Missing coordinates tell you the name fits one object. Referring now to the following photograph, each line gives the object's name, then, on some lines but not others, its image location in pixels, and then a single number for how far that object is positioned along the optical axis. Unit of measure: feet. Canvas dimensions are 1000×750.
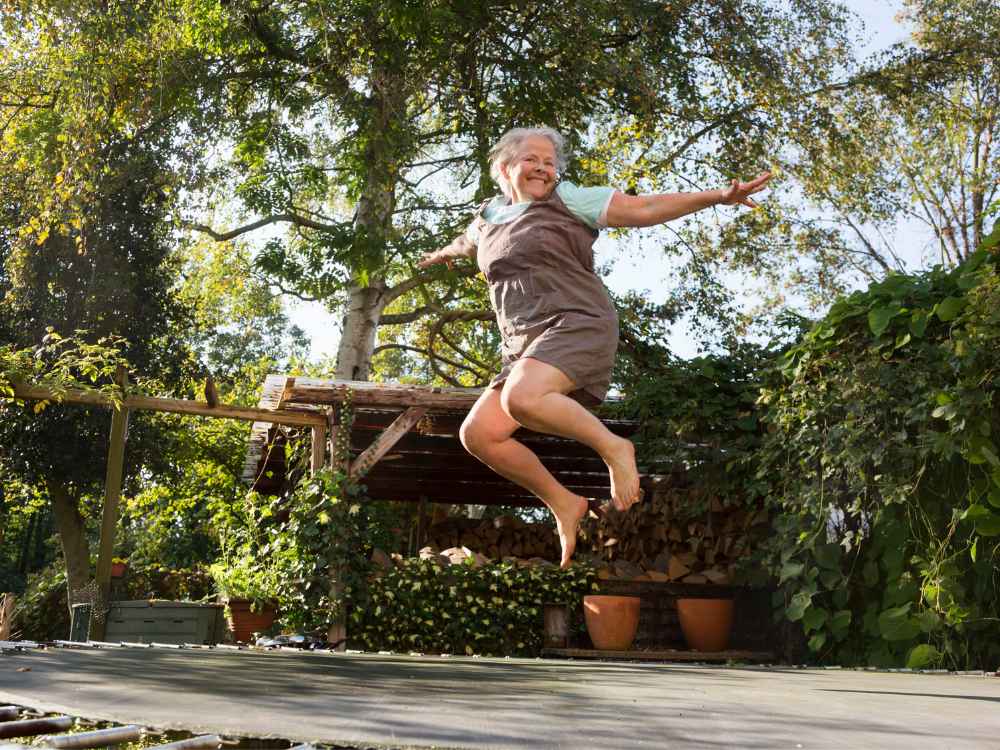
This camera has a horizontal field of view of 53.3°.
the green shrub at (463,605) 23.04
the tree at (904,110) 42.11
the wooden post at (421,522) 34.55
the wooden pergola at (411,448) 22.85
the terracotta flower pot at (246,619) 24.86
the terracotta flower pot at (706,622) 23.99
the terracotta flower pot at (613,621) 23.35
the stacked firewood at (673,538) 24.83
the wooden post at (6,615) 23.41
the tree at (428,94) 31.19
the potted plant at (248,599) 24.00
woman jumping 8.84
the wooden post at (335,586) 22.50
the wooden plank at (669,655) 22.68
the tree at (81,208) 23.48
